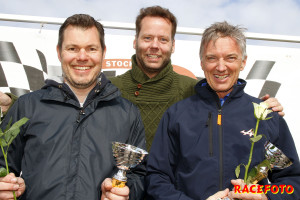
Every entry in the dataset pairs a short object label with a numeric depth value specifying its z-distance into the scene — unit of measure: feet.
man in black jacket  6.20
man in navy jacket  6.52
